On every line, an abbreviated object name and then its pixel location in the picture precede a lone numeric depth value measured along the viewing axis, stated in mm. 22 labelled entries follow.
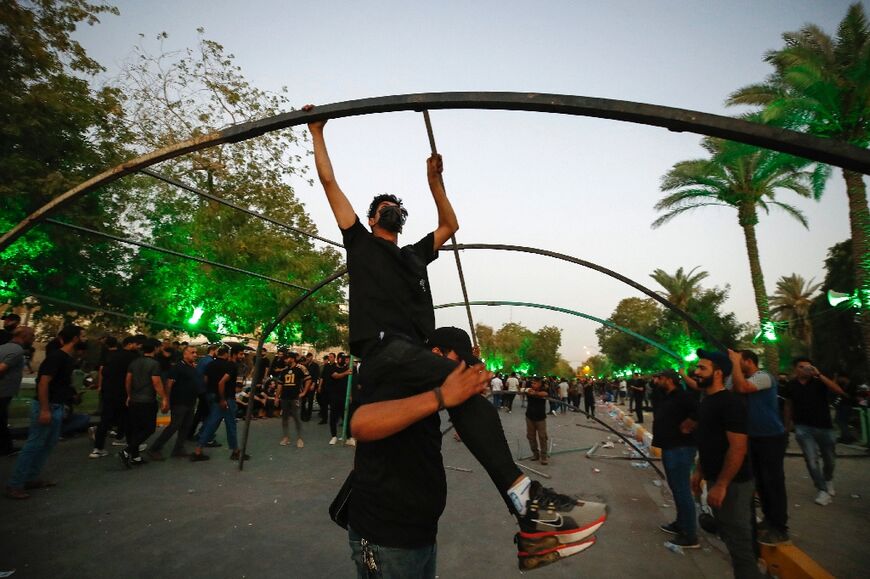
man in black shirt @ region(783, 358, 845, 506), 6914
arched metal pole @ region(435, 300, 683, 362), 6895
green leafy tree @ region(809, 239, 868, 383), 28516
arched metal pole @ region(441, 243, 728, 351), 5781
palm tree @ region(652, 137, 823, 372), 18359
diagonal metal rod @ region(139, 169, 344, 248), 4118
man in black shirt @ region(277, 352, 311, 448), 10492
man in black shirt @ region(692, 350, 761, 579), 3727
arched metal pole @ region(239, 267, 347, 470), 7055
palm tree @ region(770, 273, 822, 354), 50125
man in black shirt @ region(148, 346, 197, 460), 8938
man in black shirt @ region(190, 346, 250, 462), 9125
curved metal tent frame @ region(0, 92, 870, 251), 1636
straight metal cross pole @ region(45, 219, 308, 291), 4438
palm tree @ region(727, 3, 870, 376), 12930
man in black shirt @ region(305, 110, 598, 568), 1961
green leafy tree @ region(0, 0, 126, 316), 13430
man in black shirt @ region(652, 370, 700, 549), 5113
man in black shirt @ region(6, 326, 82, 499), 5759
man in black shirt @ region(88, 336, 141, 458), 8500
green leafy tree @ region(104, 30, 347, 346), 18172
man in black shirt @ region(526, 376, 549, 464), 9953
